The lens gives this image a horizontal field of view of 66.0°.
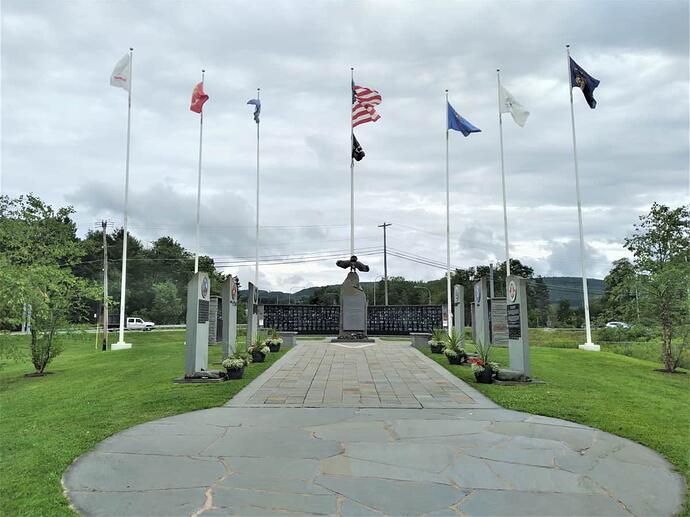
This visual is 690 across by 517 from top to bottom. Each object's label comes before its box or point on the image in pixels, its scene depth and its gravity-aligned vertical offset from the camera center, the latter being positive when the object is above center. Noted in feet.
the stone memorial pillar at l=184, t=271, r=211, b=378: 34.73 -1.11
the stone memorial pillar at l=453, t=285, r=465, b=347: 50.29 +0.18
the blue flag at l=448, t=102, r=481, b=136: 64.64 +22.97
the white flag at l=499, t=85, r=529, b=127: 63.26 +24.48
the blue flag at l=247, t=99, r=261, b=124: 75.56 +29.03
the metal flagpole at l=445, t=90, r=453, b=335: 67.15 +0.17
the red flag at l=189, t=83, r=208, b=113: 67.77 +27.22
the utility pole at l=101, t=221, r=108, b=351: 81.00 -2.86
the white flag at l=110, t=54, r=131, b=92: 65.98 +29.53
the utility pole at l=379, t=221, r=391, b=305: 179.83 +19.87
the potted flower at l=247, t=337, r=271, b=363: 45.93 -3.50
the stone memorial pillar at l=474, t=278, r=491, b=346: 44.42 -0.29
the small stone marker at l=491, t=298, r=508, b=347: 43.70 -0.62
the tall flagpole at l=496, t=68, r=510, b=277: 67.15 +11.72
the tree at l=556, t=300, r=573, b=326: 232.00 -1.79
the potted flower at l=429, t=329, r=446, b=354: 54.03 -3.32
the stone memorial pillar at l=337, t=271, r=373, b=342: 72.28 +0.36
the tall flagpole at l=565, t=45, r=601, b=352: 64.34 +1.21
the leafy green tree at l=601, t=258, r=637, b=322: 51.58 +1.51
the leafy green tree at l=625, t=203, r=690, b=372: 47.70 +3.39
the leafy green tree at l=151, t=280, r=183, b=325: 186.50 +3.22
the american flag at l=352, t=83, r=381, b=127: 69.10 +26.67
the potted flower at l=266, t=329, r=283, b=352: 55.05 -3.26
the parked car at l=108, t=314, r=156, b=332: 156.56 -3.75
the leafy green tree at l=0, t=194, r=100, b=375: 38.41 +3.12
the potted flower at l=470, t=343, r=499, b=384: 33.68 -3.87
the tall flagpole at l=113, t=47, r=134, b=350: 67.15 +5.36
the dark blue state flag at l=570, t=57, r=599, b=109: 60.70 +25.85
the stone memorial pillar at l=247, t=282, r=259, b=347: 53.42 -0.37
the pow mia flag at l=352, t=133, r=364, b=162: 73.51 +22.03
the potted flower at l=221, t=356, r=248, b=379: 35.12 -3.72
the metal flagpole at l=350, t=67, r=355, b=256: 76.02 +16.21
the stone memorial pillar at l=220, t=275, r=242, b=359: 43.73 -0.30
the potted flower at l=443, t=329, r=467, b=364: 43.98 -3.55
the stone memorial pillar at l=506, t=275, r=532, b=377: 34.40 -1.17
